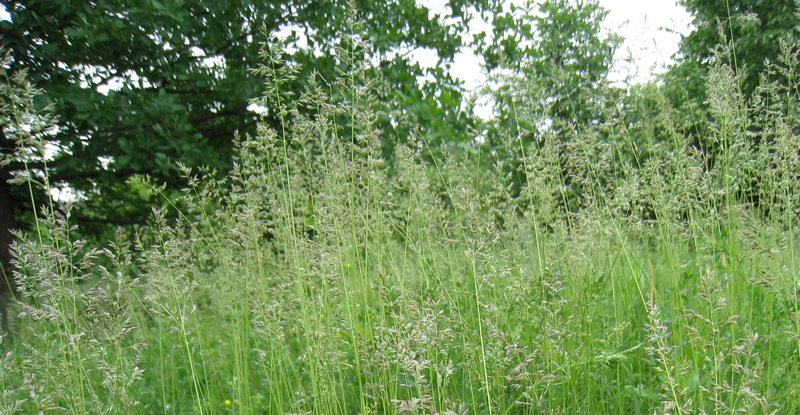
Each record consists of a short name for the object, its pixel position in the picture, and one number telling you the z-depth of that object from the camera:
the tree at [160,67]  4.79
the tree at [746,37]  11.76
